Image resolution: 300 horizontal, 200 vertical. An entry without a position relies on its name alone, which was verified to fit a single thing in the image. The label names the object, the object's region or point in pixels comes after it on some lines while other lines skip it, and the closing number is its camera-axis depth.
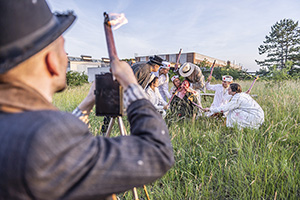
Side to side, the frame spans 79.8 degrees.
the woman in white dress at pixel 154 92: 5.39
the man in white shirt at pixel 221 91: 6.66
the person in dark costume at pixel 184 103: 5.25
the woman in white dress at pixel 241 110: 4.13
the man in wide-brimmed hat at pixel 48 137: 0.53
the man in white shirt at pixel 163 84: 7.12
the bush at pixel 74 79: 12.91
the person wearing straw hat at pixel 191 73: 6.30
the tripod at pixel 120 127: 1.27
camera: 1.22
